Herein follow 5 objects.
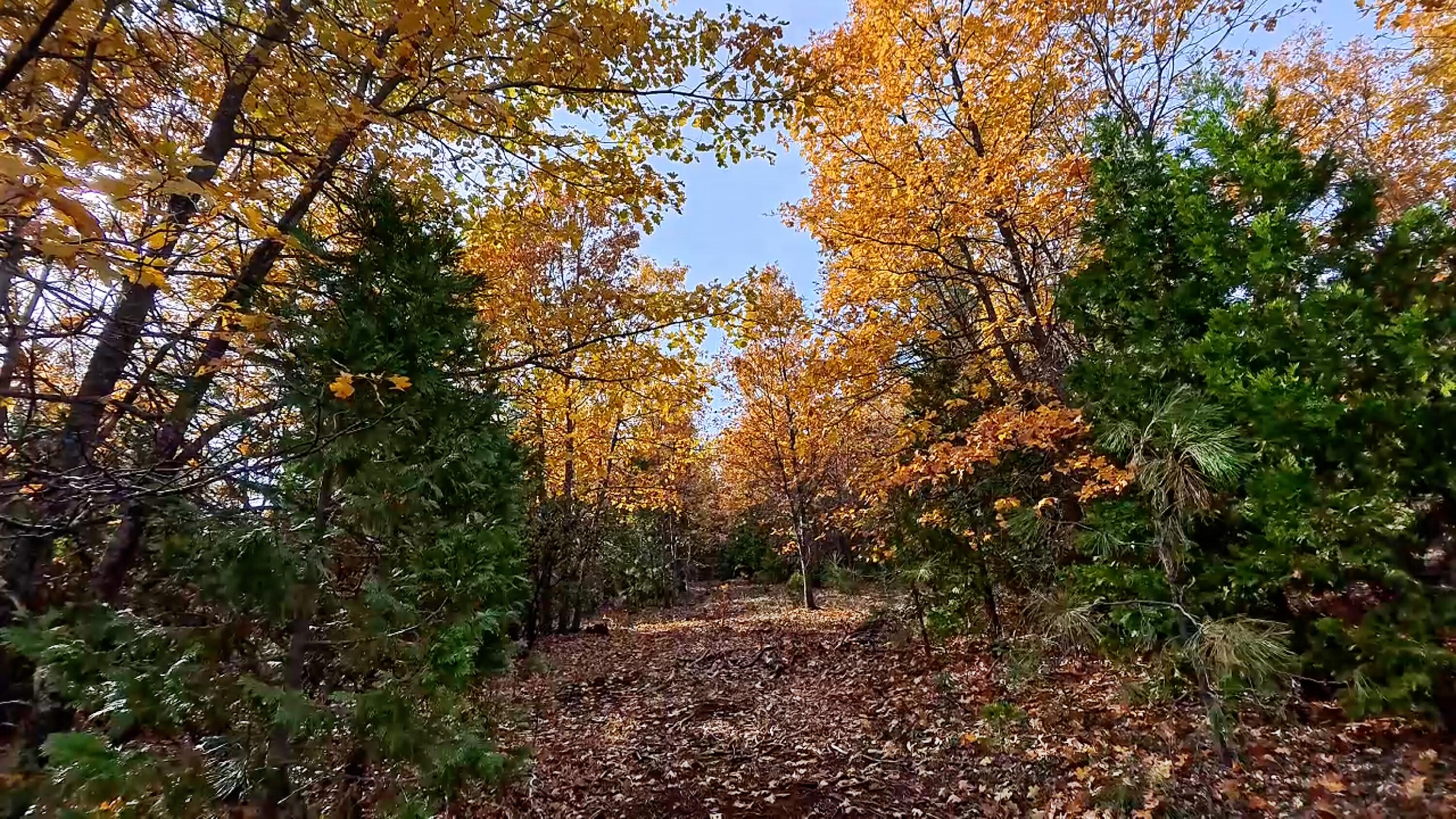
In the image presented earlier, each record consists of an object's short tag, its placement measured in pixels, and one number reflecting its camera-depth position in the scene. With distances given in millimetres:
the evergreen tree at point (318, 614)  3156
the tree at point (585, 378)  5195
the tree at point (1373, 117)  5113
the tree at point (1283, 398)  3545
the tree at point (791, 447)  10961
